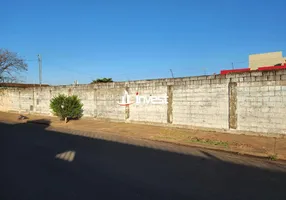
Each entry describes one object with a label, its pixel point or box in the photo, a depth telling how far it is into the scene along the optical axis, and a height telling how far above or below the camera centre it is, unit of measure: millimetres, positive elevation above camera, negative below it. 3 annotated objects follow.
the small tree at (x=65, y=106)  17750 -609
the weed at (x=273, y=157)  7138 -1968
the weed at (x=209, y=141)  8956 -1883
